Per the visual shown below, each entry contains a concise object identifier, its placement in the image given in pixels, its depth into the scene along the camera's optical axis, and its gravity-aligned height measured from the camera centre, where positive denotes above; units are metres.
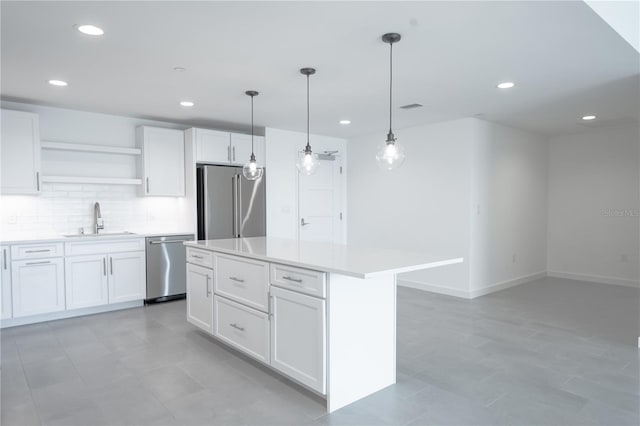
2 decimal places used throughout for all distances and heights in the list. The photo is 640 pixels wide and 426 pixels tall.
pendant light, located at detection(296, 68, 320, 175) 3.49 +0.35
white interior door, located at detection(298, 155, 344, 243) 6.21 -0.01
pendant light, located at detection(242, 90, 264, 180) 3.76 +0.32
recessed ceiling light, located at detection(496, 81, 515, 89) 3.54 +1.06
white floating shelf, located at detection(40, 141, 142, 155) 4.31 +0.64
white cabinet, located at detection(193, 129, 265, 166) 5.04 +0.75
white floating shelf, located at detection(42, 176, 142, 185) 4.31 +0.27
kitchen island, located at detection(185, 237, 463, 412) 2.29 -0.71
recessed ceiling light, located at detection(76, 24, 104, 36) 2.37 +1.06
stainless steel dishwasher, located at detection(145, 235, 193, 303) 4.68 -0.78
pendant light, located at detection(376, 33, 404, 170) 2.84 +0.35
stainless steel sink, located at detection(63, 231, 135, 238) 4.32 -0.36
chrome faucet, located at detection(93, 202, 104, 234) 4.68 -0.19
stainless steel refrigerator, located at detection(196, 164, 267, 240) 5.03 -0.02
